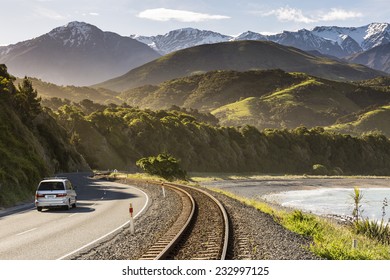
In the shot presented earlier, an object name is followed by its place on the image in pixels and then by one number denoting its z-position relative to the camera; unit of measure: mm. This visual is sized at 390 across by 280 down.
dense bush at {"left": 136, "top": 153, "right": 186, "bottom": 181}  71394
